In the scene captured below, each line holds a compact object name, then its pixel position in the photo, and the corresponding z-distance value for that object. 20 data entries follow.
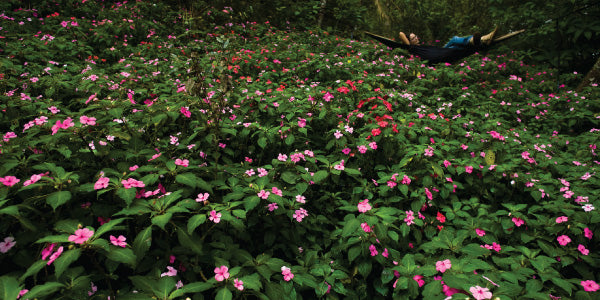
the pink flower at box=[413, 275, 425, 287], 1.45
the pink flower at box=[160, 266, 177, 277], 1.29
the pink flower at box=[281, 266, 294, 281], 1.41
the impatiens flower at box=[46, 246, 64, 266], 1.00
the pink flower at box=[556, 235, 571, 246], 1.76
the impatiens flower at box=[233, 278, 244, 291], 1.18
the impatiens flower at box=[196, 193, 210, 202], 1.45
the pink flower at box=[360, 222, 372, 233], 1.64
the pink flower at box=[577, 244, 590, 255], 1.74
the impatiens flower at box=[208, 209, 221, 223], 1.36
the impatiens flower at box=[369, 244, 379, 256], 1.62
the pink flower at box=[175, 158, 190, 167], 1.62
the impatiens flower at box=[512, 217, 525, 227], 1.91
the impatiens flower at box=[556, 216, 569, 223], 1.85
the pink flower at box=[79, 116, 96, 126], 1.52
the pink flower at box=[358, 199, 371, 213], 1.64
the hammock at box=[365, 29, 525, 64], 6.20
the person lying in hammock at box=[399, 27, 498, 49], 6.01
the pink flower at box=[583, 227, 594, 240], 1.80
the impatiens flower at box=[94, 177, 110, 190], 1.25
